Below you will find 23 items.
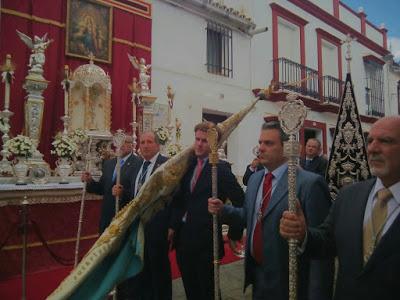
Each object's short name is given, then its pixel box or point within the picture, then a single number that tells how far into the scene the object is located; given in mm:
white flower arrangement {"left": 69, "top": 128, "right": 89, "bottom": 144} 6035
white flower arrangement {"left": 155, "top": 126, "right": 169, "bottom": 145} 6941
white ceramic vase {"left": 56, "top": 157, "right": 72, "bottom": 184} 5496
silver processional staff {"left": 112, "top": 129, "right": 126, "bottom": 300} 3637
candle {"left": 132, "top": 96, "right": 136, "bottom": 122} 7180
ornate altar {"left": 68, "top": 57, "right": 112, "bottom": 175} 6543
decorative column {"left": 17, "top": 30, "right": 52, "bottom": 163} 5539
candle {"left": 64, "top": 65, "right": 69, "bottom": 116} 6316
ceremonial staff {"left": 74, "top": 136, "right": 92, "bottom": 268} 5761
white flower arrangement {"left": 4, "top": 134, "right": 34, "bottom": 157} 5016
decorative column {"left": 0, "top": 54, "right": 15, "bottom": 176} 5117
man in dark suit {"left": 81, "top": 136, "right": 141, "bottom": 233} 4117
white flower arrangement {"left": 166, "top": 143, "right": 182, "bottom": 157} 7082
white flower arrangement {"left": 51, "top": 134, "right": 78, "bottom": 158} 5559
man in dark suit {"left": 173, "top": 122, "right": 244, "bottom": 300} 3012
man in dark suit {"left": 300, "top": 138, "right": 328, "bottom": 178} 5402
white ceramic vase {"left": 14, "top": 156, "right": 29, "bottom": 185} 4934
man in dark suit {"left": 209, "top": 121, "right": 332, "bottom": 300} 2148
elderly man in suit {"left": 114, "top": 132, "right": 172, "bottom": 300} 3385
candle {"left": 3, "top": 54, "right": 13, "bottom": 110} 5227
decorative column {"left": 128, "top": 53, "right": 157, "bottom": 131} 7380
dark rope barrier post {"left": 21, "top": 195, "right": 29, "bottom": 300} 3623
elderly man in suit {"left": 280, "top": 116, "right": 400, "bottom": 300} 1567
